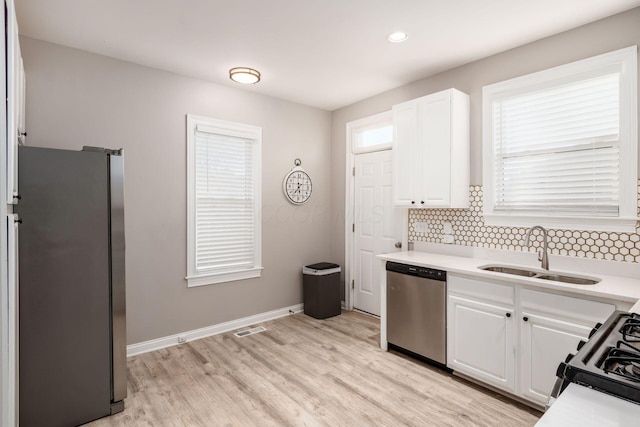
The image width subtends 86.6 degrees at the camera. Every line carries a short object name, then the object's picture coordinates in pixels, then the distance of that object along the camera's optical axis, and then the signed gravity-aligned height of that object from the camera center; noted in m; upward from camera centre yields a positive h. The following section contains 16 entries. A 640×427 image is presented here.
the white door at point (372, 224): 4.11 -0.17
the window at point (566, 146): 2.38 +0.50
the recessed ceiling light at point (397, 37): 2.68 +1.40
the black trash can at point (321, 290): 4.16 -1.00
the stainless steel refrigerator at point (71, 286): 1.99 -0.48
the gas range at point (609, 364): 0.87 -0.44
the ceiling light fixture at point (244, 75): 3.32 +1.34
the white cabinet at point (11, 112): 1.53 +0.48
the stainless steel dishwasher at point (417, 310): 2.83 -0.88
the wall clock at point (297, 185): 4.32 +0.32
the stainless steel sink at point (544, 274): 2.43 -0.50
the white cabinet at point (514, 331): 2.12 -0.84
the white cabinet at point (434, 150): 3.10 +0.57
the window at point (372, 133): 4.10 +0.99
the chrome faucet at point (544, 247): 2.60 -0.28
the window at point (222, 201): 3.55 +0.10
